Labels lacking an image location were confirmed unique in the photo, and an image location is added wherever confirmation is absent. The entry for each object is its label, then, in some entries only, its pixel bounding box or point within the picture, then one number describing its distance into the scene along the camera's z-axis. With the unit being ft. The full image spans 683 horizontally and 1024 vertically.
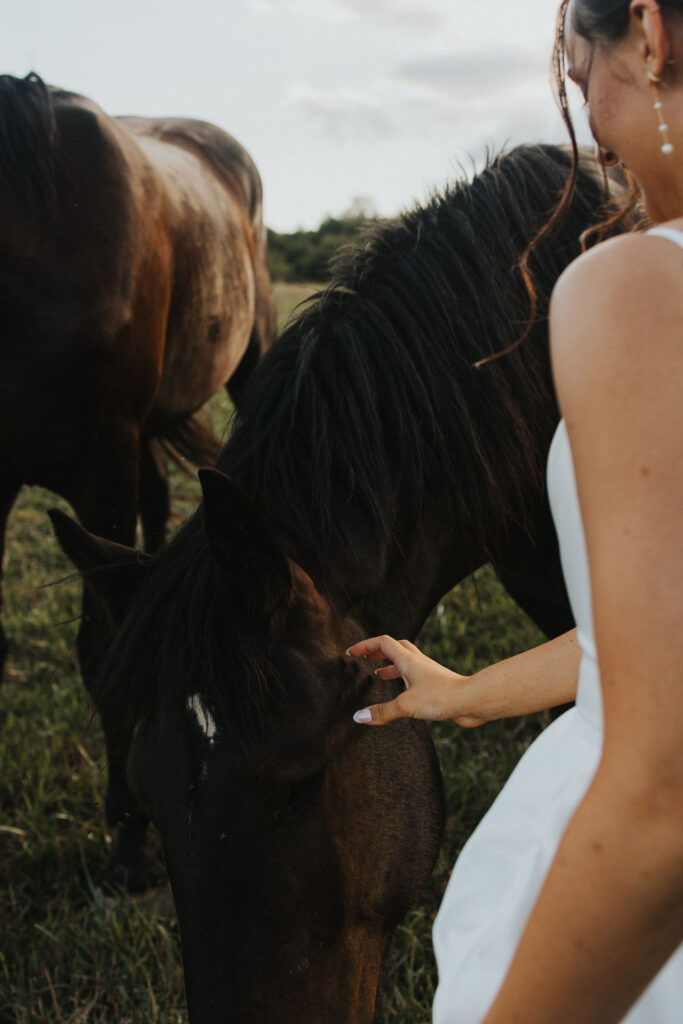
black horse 4.33
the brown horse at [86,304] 8.46
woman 1.99
